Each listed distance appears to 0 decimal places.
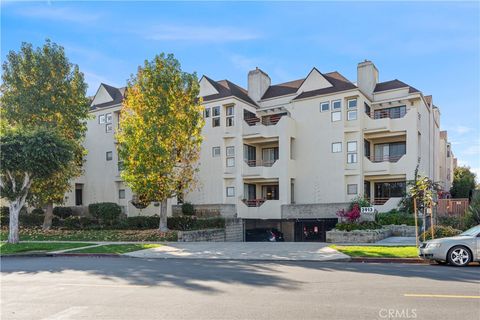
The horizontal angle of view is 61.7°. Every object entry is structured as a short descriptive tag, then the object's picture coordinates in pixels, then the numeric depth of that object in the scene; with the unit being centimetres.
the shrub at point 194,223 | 2659
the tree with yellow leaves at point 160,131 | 2356
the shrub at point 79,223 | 3028
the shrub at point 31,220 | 3253
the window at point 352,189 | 3004
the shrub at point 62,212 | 3491
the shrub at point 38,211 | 3403
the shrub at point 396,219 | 2406
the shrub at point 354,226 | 2117
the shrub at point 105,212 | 3070
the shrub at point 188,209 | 3008
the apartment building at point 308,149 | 2991
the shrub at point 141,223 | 2816
